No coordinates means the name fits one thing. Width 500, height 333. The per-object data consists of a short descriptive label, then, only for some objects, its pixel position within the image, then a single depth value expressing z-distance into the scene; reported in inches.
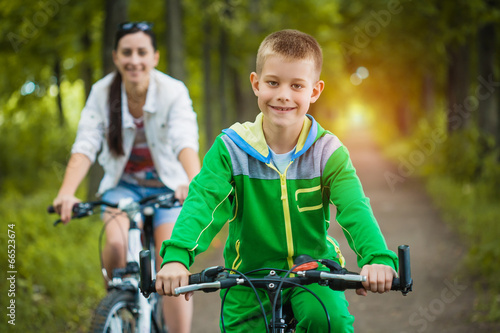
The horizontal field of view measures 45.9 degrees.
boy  92.4
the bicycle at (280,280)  80.4
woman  149.6
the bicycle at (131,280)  129.3
